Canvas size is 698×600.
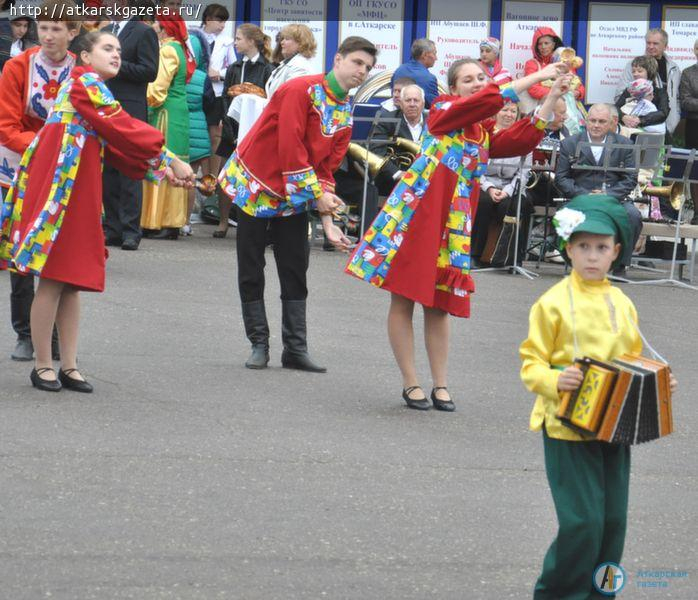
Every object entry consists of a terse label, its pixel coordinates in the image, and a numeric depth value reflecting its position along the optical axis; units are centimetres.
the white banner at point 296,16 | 1633
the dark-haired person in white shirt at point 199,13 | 1575
